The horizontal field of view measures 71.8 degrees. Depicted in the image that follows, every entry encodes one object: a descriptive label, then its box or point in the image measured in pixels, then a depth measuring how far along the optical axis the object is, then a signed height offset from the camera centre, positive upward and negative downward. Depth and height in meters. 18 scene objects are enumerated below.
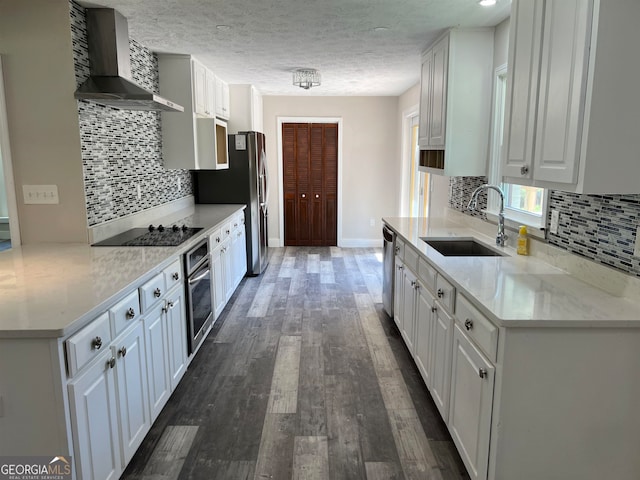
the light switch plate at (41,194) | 2.79 -0.15
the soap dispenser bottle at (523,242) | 2.62 -0.42
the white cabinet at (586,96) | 1.59 +0.29
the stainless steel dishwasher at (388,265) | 3.71 -0.81
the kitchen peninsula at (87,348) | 1.52 -0.70
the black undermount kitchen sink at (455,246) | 3.18 -0.54
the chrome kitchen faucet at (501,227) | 2.83 -0.36
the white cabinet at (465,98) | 3.26 +0.54
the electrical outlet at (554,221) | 2.38 -0.27
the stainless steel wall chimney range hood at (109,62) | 2.73 +0.70
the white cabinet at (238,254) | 4.62 -0.91
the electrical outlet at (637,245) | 1.76 -0.29
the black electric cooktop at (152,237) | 2.86 -0.46
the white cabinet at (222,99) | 5.17 +0.86
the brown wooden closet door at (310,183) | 6.96 -0.20
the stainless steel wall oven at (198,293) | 2.96 -0.88
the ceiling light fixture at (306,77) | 4.73 +1.01
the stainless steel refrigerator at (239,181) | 5.25 -0.12
